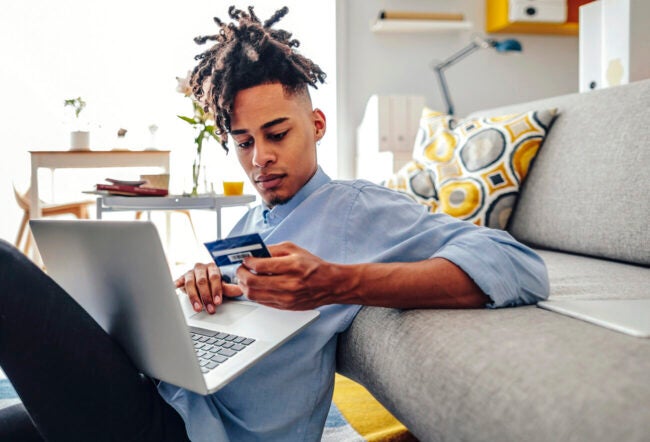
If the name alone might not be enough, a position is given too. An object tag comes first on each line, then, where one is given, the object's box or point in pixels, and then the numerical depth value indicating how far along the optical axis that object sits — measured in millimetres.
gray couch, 499
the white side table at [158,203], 2395
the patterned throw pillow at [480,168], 1658
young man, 667
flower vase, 2576
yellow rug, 1281
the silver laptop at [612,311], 688
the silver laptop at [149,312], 602
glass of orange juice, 2717
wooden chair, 3004
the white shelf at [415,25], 3434
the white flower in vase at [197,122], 2516
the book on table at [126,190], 2391
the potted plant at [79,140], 2863
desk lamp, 2740
